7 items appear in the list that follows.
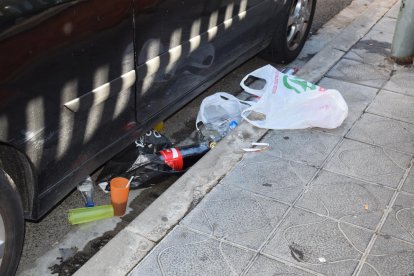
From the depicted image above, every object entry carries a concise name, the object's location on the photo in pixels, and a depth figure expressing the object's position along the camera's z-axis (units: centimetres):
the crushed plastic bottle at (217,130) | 424
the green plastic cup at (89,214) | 338
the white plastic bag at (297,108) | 418
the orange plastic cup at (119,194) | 336
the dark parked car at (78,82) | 243
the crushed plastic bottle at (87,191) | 350
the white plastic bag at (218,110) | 441
